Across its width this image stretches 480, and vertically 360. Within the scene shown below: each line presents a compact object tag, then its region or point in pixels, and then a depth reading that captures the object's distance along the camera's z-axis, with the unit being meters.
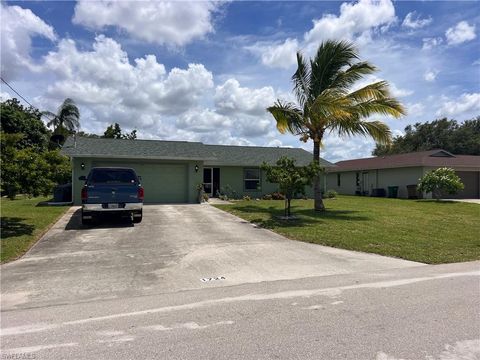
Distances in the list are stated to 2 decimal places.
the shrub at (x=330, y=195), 28.73
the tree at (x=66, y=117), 39.19
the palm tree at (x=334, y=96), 17.78
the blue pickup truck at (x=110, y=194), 13.48
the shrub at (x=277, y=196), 25.73
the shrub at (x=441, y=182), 25.27
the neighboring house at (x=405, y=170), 30.33
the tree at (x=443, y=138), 56.28
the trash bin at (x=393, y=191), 31.78
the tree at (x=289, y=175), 15.41
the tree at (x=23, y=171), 11.61
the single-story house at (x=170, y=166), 21.22
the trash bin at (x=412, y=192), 29.55
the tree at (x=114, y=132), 47.38
